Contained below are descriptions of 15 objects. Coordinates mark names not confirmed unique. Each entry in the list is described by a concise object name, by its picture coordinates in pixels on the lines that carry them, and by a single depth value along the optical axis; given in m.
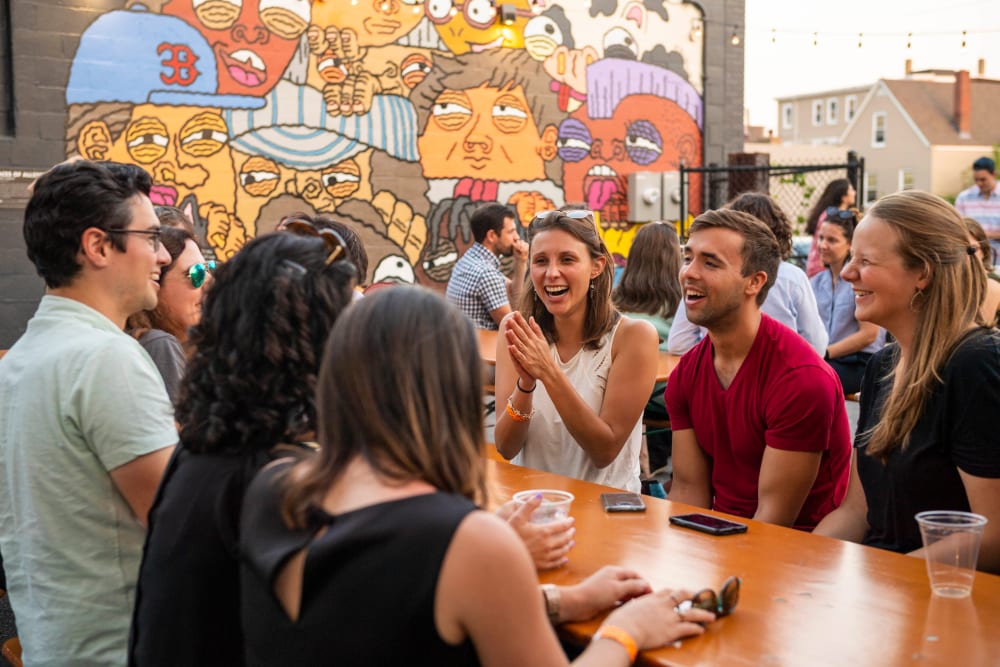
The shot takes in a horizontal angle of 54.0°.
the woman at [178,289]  3.31
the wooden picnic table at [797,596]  1.71
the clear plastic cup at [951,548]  1.91
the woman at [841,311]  5.82
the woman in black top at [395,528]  1.35
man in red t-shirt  2.88
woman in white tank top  3.15
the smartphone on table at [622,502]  2.61
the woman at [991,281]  2.47
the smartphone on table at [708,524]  2.40
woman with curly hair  1.68
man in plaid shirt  7.10
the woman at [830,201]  7.91
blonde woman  2.24
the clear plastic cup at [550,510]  2.23
